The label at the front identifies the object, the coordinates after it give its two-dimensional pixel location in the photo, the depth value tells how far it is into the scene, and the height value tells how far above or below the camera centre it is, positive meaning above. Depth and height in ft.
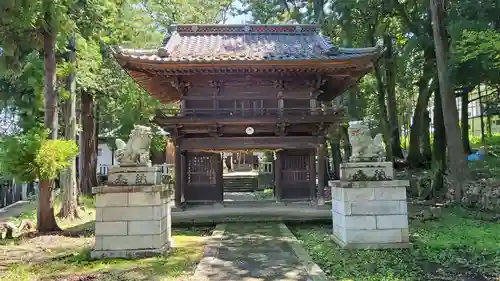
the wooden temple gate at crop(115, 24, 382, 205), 41.14 +6.80
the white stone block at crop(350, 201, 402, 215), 27.32 -2.84
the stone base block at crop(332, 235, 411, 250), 27.25 -5.30
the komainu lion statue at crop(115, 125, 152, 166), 27.17 +1.11
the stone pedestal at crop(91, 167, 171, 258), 26.20 -3.30
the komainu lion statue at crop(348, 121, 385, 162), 28.40 +1.21
